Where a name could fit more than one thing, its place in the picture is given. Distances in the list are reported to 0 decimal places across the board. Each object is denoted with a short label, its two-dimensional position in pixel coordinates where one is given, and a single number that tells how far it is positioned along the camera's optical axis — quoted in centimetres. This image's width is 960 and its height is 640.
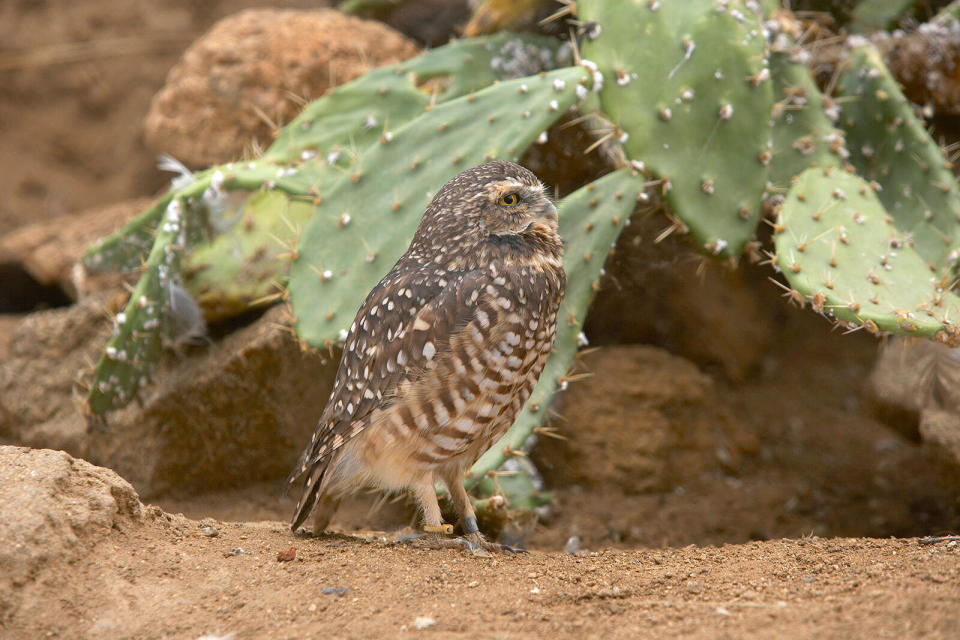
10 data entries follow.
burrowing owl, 712
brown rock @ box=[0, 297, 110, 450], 1155
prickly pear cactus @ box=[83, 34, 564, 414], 956
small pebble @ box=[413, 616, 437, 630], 575
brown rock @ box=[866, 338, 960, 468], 932
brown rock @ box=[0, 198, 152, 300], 1320
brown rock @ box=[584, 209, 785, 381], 1212
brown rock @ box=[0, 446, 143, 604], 596
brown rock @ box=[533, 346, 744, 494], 1125
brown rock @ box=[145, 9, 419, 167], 1255
